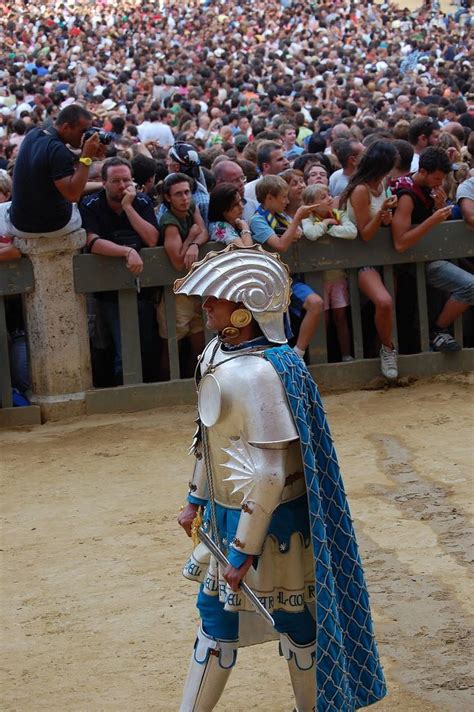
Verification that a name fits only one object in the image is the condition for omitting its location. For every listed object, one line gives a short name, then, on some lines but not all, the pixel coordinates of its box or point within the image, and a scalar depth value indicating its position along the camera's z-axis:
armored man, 3.89
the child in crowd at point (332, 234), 8.84
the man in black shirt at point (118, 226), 8.44
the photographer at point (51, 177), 7.94
